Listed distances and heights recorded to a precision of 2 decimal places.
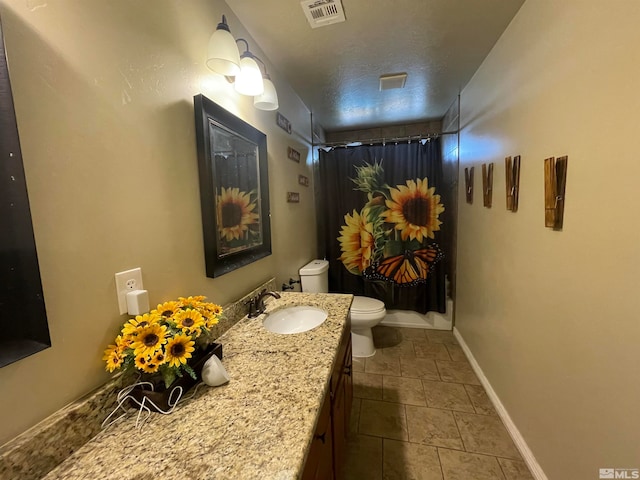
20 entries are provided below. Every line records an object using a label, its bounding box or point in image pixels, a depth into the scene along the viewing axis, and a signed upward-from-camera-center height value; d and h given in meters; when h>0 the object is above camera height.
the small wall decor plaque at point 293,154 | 2.07 +0.48
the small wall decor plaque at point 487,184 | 1.77 +0.15
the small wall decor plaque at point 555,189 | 1.05 +0.06
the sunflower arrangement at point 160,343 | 0.67 -0.34
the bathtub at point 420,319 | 2.73 -1.21
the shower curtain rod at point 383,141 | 2.53 +0.69
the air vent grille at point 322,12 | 1.29 +1.03
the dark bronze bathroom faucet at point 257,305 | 1.32 -0.47
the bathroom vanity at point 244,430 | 0.54 -0.52
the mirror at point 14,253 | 0.50 -0.06
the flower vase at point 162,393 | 0.69 -0.48
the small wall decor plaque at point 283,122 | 1.87 +0.68
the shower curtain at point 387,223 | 2.58 -0.14
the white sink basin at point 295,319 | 1.34 -0.57
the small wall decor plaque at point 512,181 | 1.40 +0.13
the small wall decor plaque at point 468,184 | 2.17 +0.19
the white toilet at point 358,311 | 2.18 -0.86
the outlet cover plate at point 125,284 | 0.75 -0.19
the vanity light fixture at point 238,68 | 1.02 +0.63
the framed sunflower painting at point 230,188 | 1.08 +0.13
